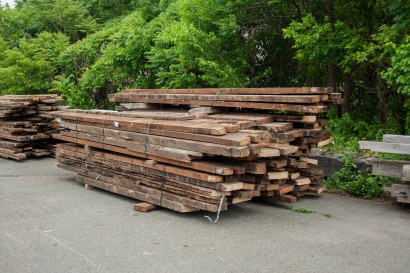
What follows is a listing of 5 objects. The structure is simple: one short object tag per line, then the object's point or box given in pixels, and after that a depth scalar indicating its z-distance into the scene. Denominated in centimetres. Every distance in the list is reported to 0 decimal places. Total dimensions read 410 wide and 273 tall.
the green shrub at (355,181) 811
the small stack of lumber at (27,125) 1220
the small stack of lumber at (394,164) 692
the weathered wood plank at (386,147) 684
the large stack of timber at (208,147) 645
